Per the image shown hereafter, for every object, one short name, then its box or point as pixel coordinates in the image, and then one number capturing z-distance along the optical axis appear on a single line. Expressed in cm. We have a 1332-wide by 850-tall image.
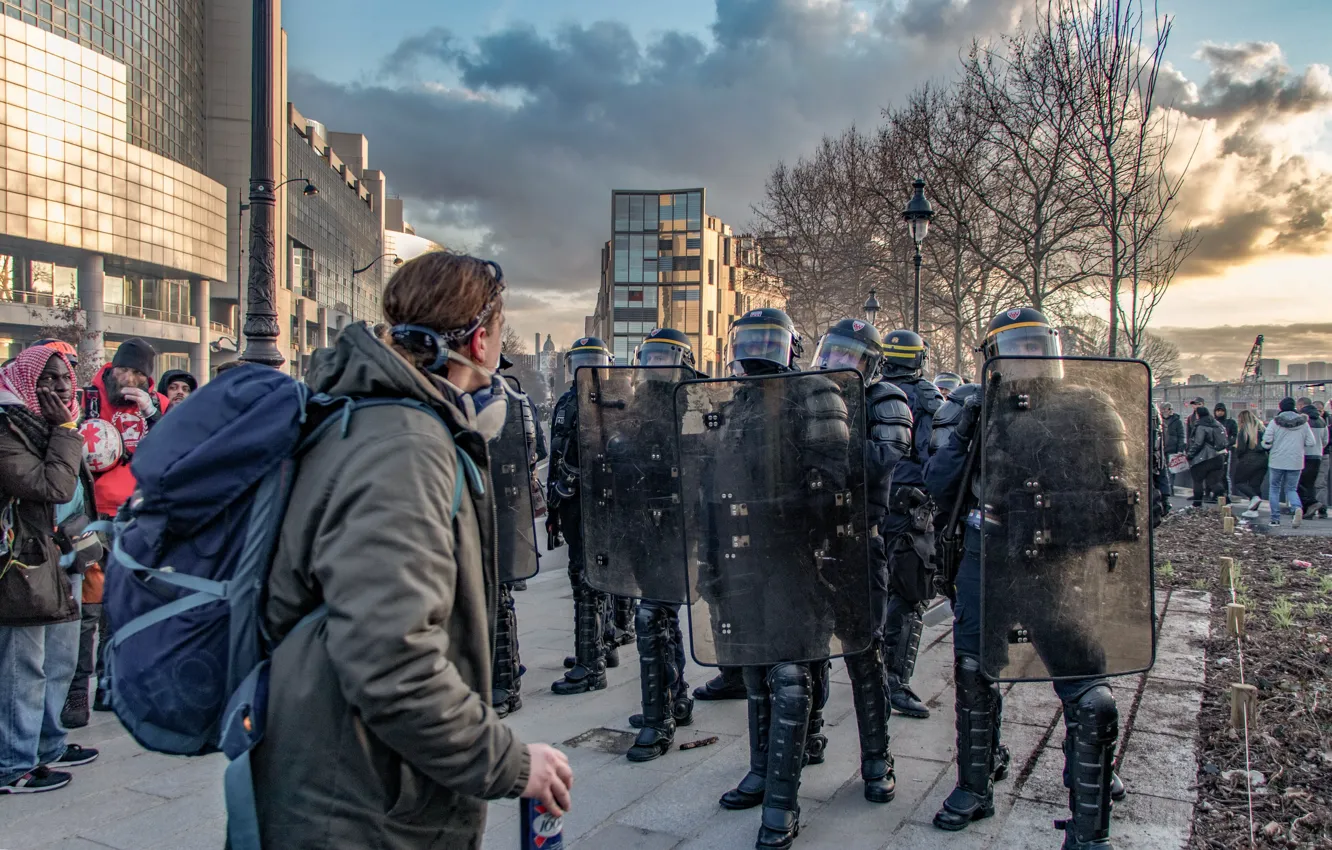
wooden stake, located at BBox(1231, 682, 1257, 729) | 428
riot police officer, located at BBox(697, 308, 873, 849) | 347
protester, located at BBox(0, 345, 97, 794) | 387
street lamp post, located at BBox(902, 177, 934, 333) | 1456
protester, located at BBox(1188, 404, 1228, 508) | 1608
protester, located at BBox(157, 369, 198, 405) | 671
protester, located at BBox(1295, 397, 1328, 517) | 1424
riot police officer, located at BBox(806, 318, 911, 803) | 377
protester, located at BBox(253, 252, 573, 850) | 142
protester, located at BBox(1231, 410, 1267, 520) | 1548
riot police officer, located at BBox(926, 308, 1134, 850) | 343
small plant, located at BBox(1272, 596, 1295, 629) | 629
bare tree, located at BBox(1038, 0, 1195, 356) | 1144
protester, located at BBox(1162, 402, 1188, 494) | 1793
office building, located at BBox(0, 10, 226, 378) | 4316
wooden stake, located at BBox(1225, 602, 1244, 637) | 563
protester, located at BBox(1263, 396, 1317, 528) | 1338
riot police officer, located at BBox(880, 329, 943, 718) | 486
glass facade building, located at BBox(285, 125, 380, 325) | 6850
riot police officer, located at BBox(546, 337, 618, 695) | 570
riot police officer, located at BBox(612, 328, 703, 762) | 457
